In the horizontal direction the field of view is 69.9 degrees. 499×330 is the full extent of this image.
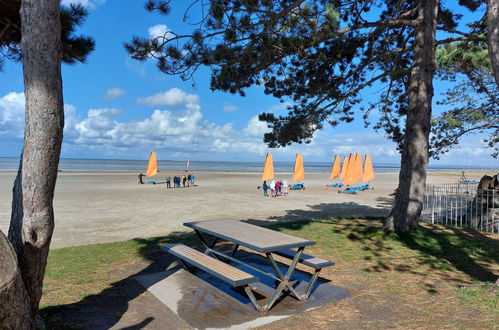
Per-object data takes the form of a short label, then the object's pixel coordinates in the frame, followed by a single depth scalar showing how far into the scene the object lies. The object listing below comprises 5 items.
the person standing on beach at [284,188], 19.56
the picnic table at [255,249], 3.75
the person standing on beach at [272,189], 18.48
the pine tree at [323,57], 6.35
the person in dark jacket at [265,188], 19.03
